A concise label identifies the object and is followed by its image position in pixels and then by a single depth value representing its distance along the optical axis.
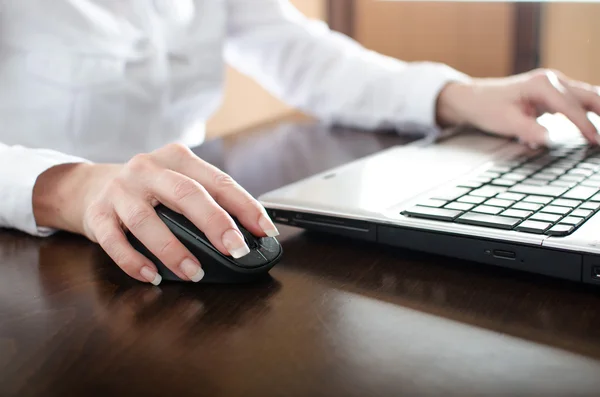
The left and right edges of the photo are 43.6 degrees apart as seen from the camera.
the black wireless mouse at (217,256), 0.55
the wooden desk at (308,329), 0.42
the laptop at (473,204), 0.52
